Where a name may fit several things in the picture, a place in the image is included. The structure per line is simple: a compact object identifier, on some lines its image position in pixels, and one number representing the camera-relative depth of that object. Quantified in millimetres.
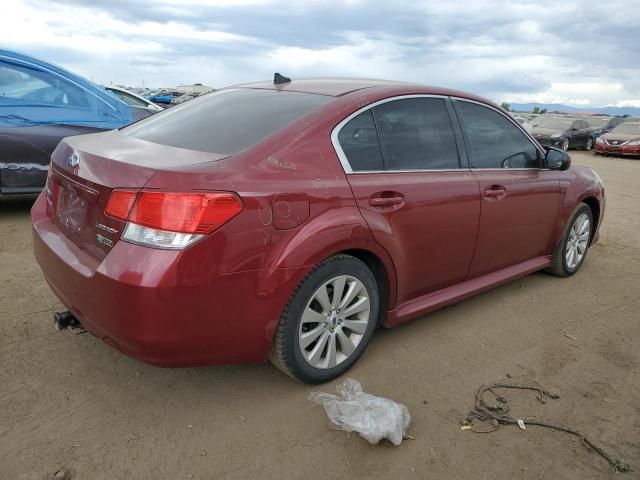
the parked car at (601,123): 23141
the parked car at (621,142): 19173
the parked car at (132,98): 10008
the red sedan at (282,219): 2316
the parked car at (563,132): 20250
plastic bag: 2504
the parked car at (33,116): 5461
